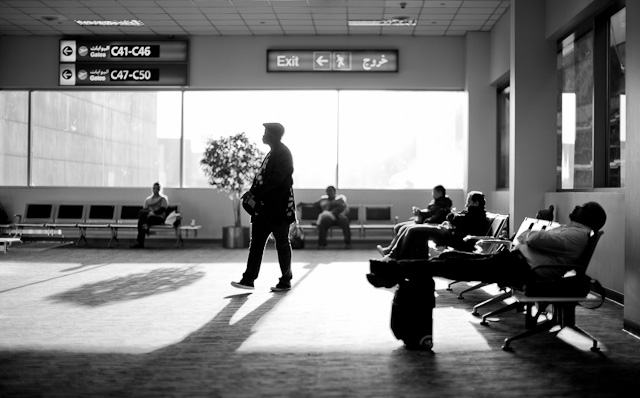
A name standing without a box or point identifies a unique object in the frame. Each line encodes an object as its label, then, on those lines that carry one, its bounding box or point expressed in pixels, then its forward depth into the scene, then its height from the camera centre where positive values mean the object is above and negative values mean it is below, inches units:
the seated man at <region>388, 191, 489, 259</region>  288.2 -14.0
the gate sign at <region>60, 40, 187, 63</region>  553.6 +112.1
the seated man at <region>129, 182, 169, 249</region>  518.0 -14.3
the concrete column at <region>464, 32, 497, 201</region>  533.3 +54.2
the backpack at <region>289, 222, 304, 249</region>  518.3 -29.9
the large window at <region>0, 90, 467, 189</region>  575.2 +50.6
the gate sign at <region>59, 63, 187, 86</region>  555.2 +93.8
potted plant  512.7 +20.7
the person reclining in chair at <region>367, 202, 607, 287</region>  178.4 -16.0
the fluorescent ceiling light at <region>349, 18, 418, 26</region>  499.8 +124.6
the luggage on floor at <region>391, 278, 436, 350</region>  171.5 -28.7
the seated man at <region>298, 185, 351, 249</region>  522.3 -15.8
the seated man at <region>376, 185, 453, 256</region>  385.1 -8.0
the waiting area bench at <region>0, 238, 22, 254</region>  455.8 -34.2
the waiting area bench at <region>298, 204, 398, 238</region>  546.0 -14.7
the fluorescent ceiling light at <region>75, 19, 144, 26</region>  511.2 +124.4
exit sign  550.3 +105.7
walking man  268.8 -2.7
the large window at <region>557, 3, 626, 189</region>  288.4 +41.6
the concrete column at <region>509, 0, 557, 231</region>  362.9 +47.2
